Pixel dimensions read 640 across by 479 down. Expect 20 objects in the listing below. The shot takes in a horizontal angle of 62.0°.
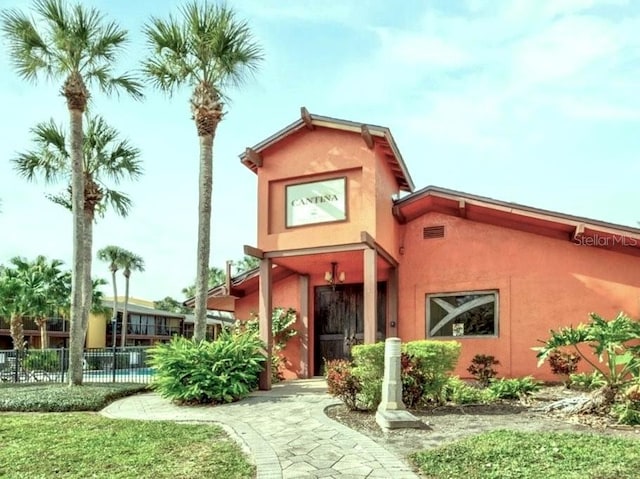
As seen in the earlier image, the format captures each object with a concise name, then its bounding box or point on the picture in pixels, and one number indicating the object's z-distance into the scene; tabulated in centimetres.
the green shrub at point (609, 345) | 778
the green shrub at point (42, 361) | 1762
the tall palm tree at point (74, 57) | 1292
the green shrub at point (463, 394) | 909
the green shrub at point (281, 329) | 1422
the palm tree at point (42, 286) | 2517
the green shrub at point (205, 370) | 1008
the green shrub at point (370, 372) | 864
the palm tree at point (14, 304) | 2455
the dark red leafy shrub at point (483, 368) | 1109
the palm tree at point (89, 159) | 1522
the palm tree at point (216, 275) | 4922
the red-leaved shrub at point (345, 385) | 875
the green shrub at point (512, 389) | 934
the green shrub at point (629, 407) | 724
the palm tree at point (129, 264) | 4784
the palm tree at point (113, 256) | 4709
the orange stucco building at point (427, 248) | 1141
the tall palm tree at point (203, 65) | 1234
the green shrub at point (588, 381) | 834
